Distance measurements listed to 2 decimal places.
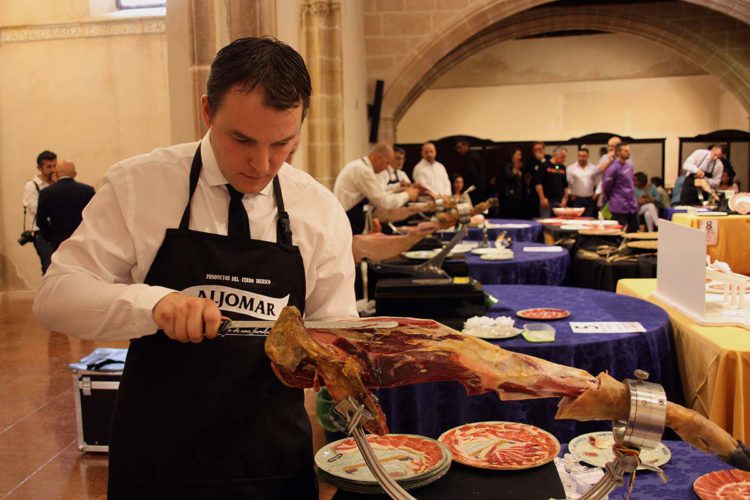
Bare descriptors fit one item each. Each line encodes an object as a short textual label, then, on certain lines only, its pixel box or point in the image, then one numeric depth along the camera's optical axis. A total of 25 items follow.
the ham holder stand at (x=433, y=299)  3.32
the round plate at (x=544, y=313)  3.46
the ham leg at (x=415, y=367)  1.28
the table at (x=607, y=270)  5.54
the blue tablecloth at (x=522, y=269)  5.47
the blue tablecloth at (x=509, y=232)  7.58
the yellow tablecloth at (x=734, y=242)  5.43
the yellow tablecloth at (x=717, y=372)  2.80
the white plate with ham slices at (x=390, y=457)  1.63
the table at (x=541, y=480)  1.62
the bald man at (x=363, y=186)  6.52
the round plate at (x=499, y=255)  5.62
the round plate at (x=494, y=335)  3.07
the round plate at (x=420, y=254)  5.32
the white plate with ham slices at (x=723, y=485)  1.64
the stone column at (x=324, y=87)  8.94
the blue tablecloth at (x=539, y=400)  3.00
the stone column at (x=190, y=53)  4.55
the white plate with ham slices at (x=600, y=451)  1.86
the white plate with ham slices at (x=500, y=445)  1.74
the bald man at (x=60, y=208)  7.16
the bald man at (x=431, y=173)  11.19
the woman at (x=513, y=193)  14.81
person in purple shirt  10.17
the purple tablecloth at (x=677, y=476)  1.71
